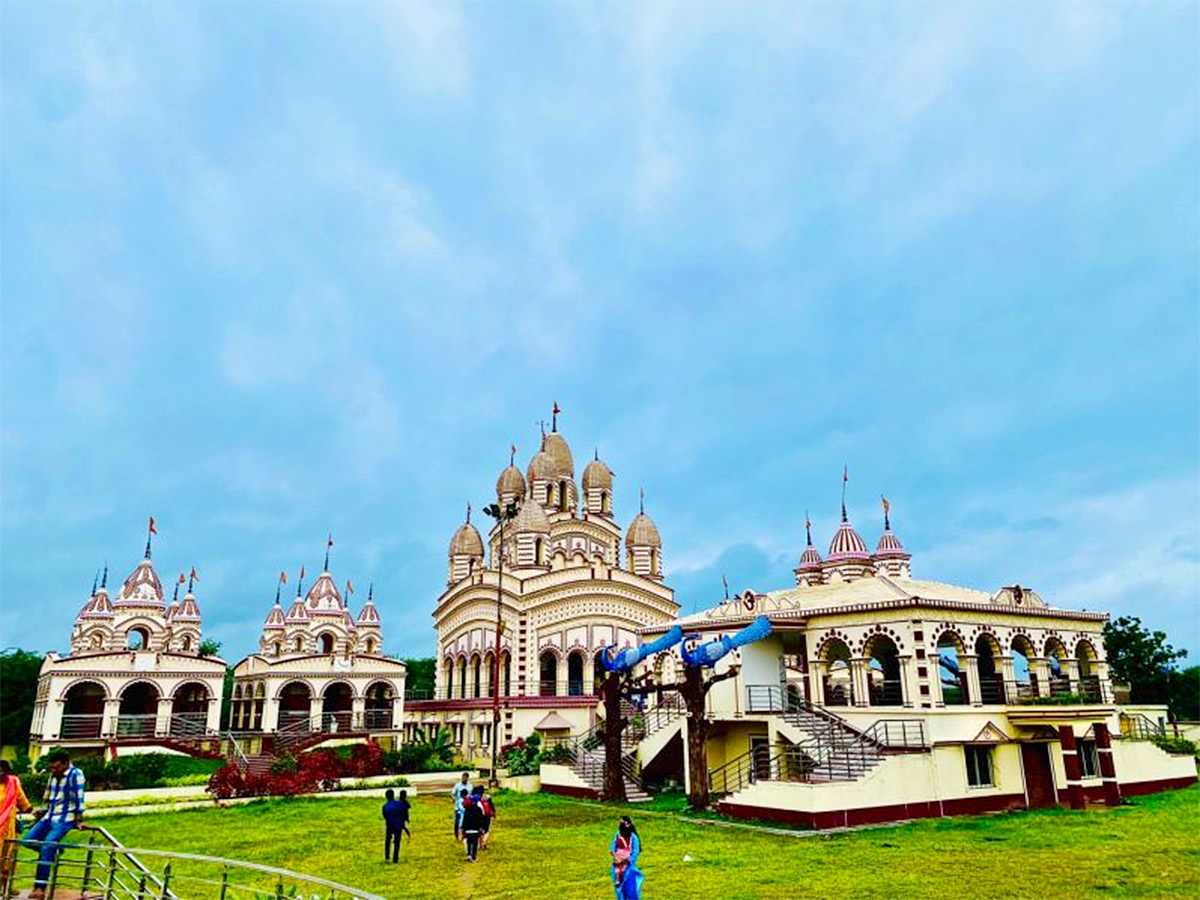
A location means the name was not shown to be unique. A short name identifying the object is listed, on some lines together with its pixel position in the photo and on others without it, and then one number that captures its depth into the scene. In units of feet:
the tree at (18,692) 179.42
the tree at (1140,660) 144.56
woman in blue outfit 38.55
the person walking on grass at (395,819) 55.06
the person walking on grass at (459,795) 57.41
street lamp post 95.45
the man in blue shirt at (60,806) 37.22
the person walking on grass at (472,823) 54.95
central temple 130.21
